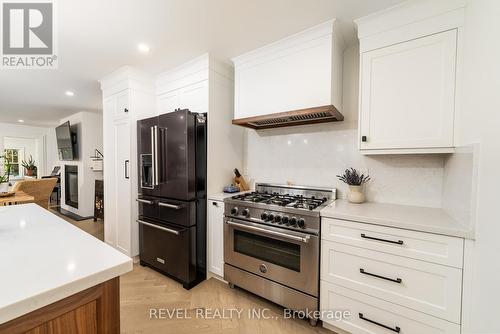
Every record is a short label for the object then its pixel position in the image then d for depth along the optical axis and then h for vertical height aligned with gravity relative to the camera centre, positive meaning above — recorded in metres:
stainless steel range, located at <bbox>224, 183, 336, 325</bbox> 1.68 -0.74
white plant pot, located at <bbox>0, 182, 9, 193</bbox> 3.21 -0.45
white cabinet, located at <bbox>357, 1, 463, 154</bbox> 1.43 +0.59
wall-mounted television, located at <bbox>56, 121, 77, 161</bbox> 4.98 +0.41
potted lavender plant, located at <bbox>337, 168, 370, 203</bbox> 1.92 -0.20
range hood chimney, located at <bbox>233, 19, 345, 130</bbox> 1.82 +0.76
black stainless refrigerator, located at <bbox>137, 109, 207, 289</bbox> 2.18 -0.37
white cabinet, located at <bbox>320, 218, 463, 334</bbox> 1.24 -0.76
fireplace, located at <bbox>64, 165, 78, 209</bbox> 5.12 -0.66
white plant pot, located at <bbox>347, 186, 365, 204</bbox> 1.92 -0.30
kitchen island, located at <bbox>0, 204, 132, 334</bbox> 0.61 -0.38
